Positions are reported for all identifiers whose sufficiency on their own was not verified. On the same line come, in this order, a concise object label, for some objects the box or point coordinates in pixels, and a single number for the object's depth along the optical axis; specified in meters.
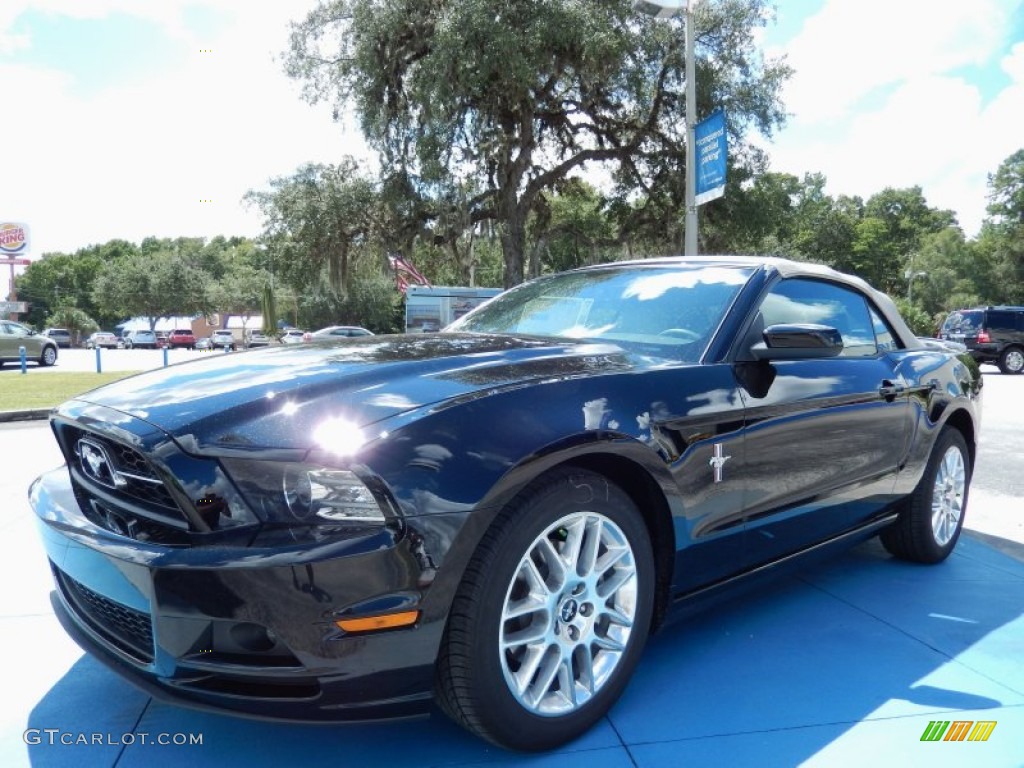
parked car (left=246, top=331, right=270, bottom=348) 41.66
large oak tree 15.25
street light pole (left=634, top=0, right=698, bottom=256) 10.20
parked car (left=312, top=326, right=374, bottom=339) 27.53
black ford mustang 1.80
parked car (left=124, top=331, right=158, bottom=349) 54.94
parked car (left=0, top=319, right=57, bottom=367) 24.50
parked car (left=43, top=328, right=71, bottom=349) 55.67
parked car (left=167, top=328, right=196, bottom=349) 56.47
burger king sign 57.03
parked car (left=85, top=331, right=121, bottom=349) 55.05
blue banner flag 9.54
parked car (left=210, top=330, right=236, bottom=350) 48.26
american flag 20.81
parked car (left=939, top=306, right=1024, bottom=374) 19.16
